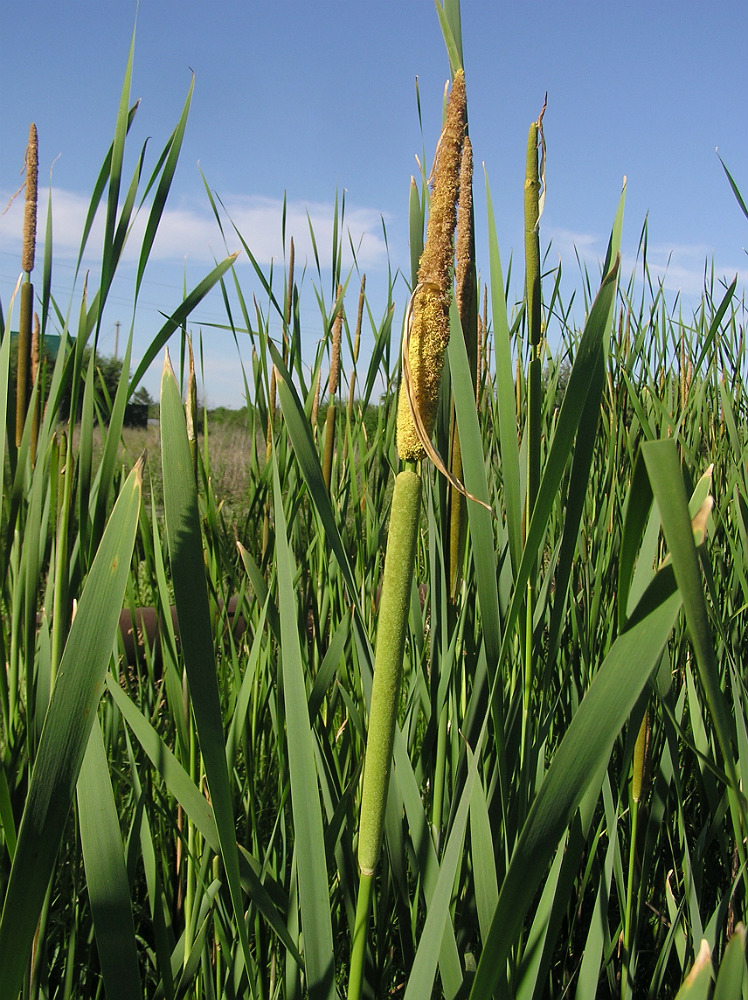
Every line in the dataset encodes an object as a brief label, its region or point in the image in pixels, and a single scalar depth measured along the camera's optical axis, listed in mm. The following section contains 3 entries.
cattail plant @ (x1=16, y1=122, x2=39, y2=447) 807
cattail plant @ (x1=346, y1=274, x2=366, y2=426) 1329
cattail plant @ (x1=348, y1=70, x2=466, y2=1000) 340
